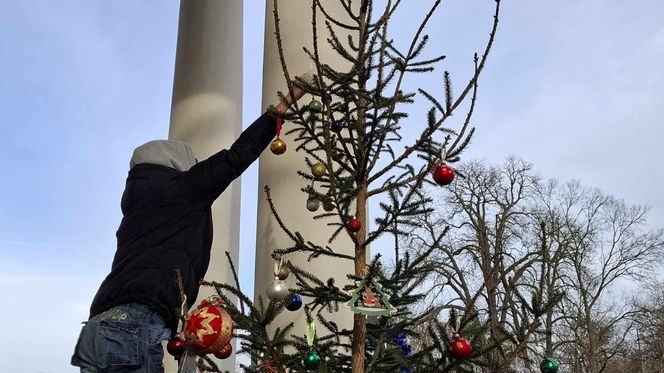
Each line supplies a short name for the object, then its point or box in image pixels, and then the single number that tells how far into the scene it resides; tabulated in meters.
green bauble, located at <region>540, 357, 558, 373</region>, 2.73
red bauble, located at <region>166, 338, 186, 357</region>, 2.65
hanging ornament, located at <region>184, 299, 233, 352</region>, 2.51
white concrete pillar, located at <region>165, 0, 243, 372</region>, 8.46
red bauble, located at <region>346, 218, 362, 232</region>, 3.06
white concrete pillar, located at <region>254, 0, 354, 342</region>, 4.63
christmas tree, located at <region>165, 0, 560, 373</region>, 2.82
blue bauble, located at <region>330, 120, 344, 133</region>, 3.29
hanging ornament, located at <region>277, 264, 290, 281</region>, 3.41
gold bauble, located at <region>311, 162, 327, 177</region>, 3.29
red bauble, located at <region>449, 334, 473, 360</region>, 2.51
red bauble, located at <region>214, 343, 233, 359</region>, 2.71
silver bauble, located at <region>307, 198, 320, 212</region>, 3.42
